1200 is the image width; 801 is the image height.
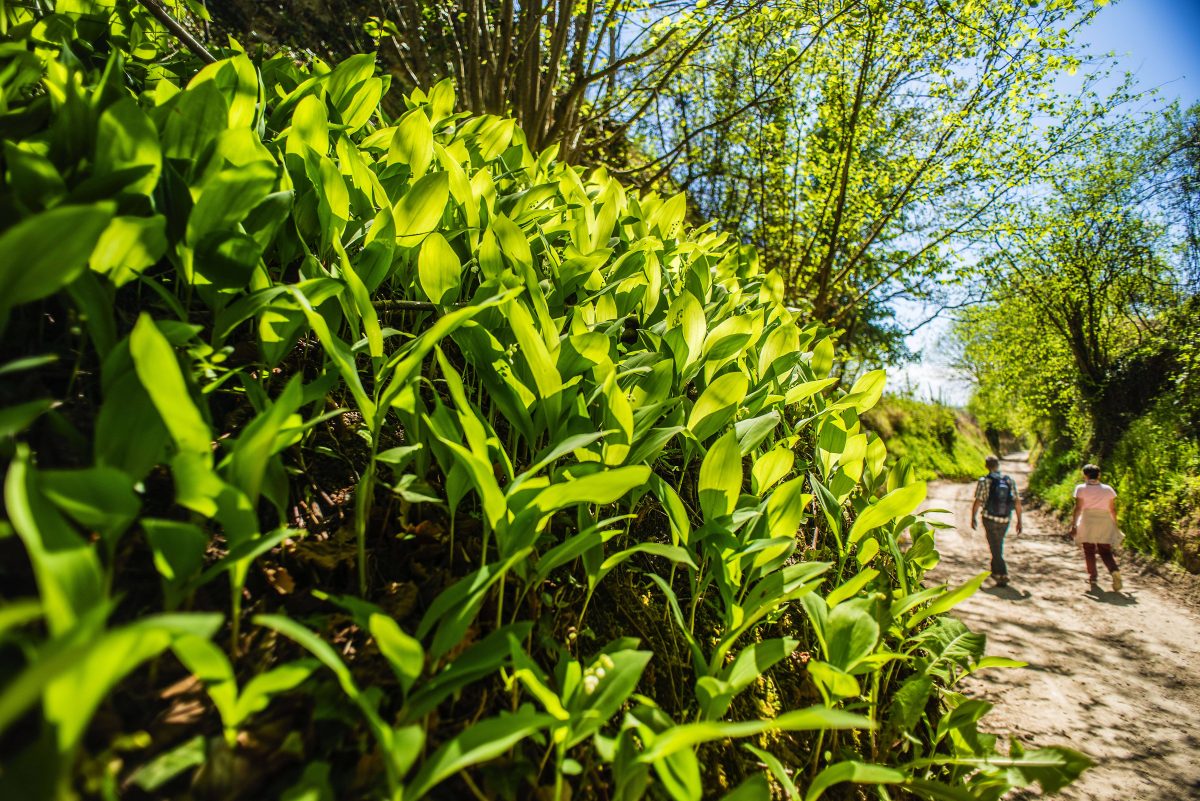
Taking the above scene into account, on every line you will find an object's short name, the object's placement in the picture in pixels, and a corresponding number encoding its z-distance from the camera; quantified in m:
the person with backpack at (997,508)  7.41
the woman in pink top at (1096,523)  7.35
